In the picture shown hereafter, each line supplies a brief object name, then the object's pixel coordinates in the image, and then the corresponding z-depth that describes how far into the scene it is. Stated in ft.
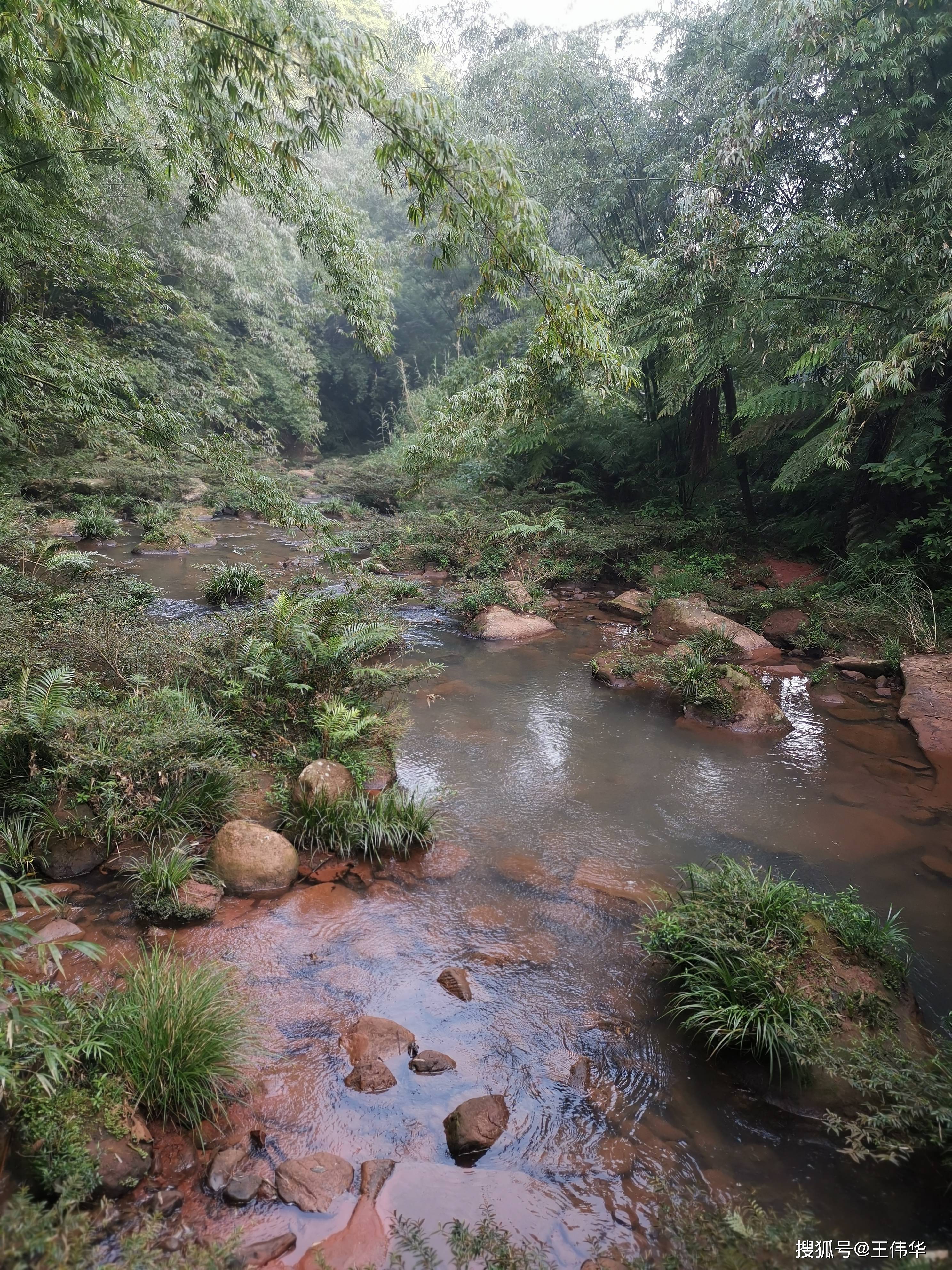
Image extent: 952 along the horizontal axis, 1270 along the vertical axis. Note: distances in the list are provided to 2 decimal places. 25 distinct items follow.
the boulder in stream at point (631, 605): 34.83
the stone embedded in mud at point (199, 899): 12.03
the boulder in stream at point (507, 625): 33.12
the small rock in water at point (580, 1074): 9.64
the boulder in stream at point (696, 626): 28.76
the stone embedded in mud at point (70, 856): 12.71
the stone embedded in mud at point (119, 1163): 6.86
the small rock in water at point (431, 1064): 9.71
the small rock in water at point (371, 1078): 9.29
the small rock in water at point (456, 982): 11.26
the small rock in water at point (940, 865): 14.94
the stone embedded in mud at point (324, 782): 15.20
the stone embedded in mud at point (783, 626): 29.86
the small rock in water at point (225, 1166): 7.45
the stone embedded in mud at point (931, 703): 20.33
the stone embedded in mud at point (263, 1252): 6.56
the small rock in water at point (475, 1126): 8.45
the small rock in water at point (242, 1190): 7.31
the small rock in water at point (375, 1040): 9.82
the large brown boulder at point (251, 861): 13.26
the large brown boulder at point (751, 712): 22.75
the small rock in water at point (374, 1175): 7.76
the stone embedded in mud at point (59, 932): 10.66
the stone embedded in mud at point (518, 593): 36.09
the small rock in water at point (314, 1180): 7.48
